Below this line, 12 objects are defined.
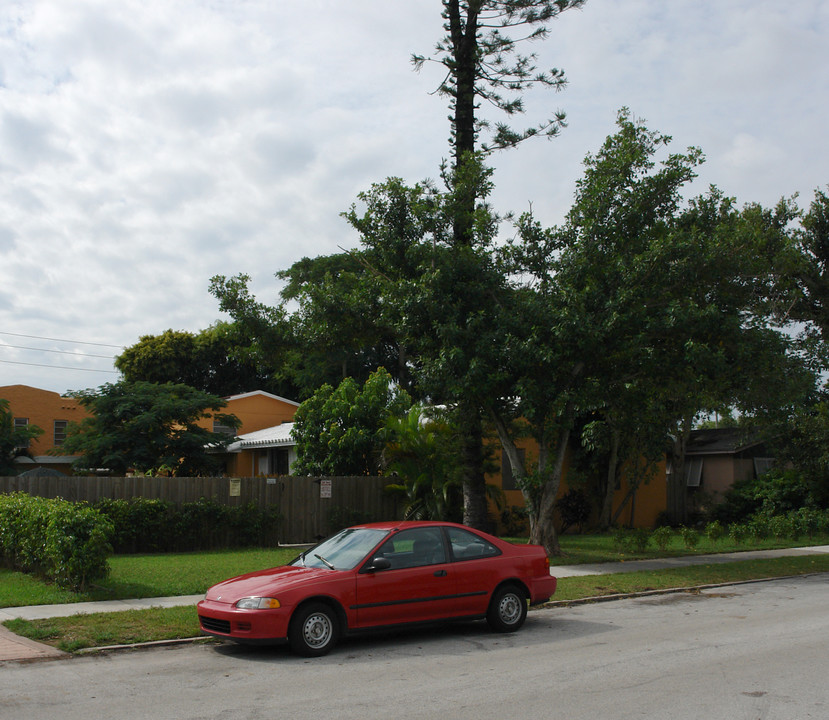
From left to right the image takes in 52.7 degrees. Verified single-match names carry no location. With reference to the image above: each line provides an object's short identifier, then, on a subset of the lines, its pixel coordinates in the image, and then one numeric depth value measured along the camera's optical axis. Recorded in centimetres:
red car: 875
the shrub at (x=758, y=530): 2267
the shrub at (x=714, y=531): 2166
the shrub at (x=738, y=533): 2169
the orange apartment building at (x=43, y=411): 4266
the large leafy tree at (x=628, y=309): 1620
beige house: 3162
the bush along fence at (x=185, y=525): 1806
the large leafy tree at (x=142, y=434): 2655
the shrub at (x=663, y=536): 1931
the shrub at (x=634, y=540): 1927
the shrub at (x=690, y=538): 1981
